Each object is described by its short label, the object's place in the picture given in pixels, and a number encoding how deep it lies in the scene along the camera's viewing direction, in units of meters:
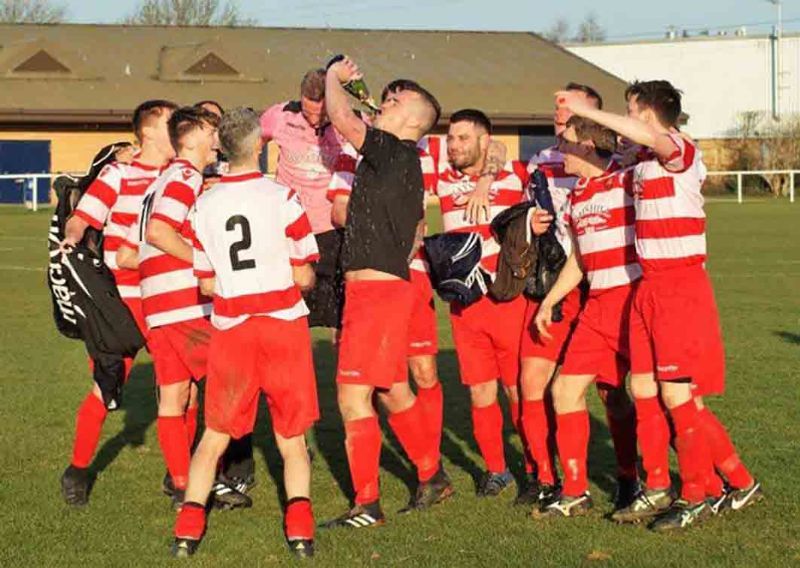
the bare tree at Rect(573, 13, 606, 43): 126.49
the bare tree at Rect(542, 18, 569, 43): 127.38
